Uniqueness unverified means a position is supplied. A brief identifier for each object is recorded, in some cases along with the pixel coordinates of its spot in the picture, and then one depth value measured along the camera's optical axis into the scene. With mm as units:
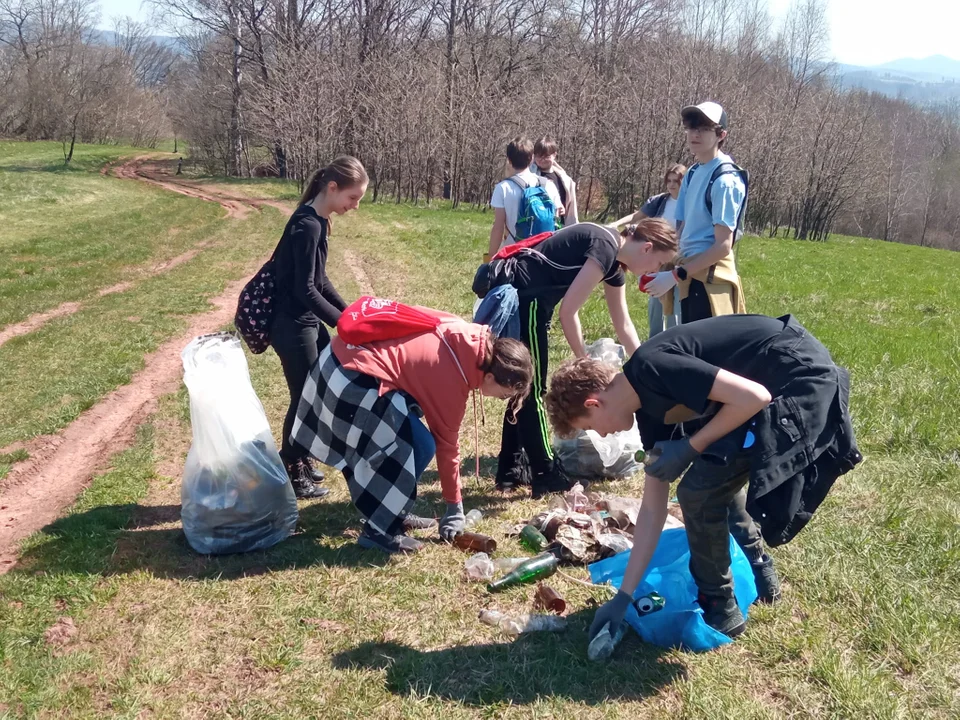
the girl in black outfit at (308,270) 4039
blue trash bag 3055
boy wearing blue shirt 4273
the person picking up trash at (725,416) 2580
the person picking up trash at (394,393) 3523
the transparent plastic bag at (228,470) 3748
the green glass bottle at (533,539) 3932
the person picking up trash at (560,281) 3863
